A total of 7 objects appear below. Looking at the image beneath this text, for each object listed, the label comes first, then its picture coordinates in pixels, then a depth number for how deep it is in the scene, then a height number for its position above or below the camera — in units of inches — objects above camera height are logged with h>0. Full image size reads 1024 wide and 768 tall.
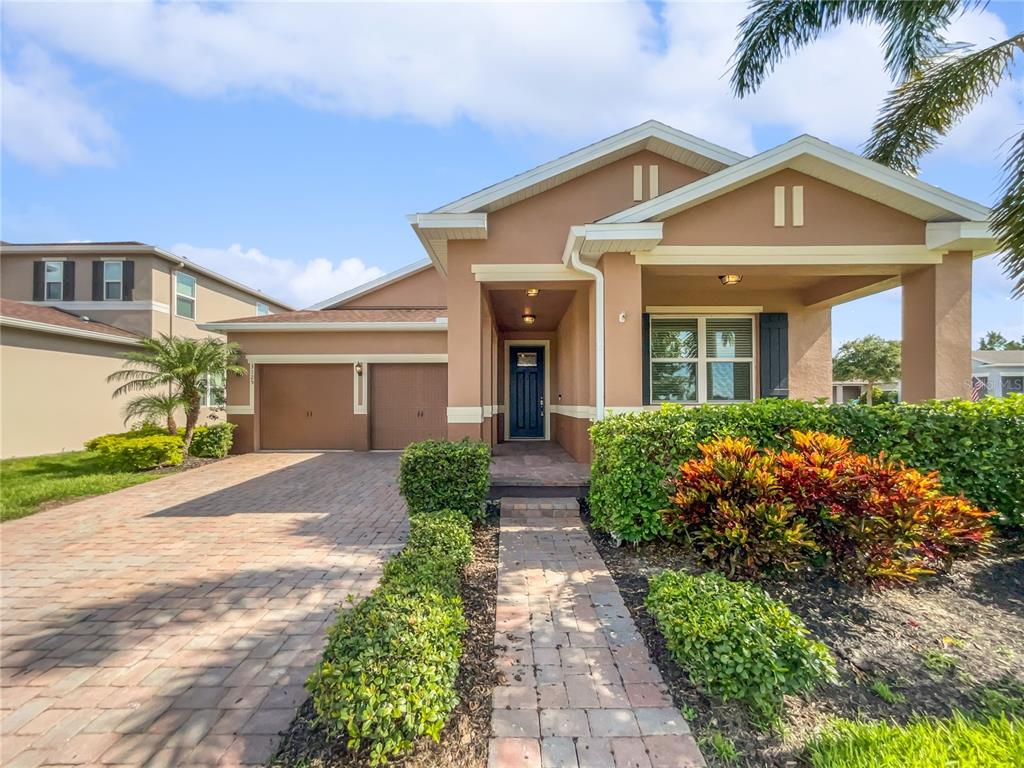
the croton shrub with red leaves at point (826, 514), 131.8 -39.4
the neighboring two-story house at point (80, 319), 433.1 +81.0
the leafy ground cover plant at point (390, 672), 76.7 -52.9
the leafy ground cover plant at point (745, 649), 87.4 -53.9
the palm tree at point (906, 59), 226.8 +174.7
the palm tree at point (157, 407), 404.8 -20.2
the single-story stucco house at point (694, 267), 231.1 +66.8
